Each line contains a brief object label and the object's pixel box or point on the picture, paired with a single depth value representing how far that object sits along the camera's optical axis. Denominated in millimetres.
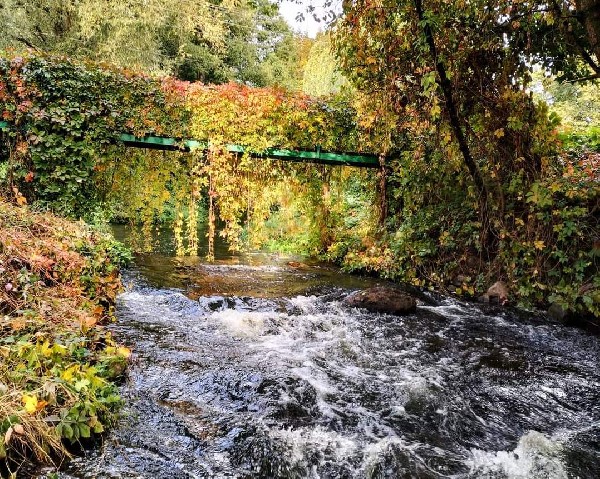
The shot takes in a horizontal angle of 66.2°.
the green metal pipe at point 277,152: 8836
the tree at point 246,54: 22406
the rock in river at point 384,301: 6820
